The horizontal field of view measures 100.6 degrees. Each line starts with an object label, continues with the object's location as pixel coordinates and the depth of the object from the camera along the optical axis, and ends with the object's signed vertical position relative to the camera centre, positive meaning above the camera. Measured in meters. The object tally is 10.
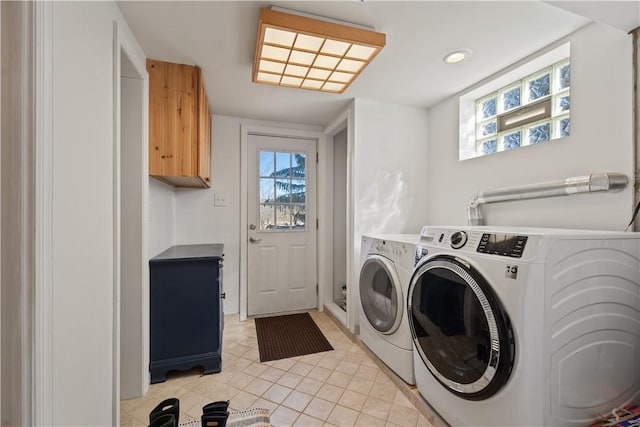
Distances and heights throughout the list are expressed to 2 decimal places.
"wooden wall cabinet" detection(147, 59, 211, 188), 1.71 +0.61
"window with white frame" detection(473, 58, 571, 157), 1.63 +0.70
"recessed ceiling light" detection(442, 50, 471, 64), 1.63 +0.99
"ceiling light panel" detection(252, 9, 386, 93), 1.30 +0.92
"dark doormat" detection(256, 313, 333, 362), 2.14 -1.12
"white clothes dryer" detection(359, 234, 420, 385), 1.66 -0.59
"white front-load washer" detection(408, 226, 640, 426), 0.96 -0.44
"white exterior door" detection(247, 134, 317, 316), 2.88 -0.13
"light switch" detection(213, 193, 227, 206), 2.73 +0.13
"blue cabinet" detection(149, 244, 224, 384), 1.72 -0.67
